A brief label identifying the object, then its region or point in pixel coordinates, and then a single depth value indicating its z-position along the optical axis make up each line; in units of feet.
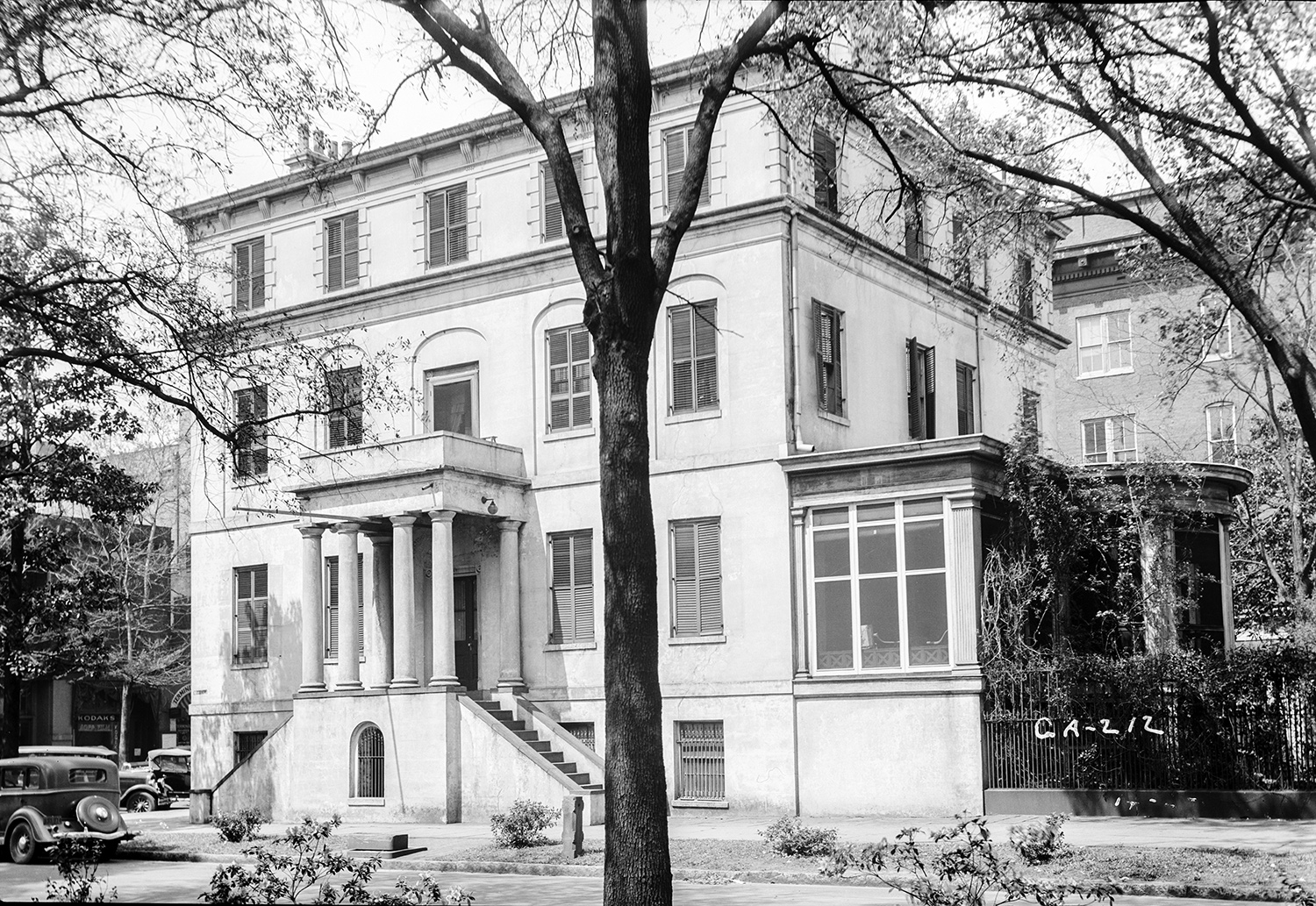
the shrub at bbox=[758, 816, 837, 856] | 64.80
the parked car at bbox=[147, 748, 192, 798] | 148.05
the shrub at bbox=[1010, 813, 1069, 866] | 53.93
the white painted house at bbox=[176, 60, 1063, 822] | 88.48
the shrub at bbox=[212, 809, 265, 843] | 86.22
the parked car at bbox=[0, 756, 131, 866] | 82.23
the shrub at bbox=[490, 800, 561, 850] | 75.31
